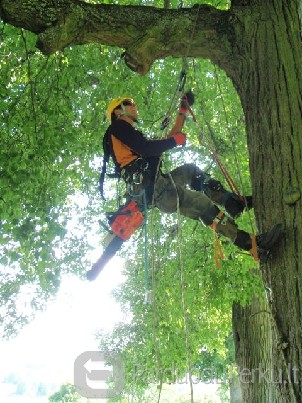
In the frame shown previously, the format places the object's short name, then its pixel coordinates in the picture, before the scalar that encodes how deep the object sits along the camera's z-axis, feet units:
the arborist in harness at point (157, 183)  12.00
